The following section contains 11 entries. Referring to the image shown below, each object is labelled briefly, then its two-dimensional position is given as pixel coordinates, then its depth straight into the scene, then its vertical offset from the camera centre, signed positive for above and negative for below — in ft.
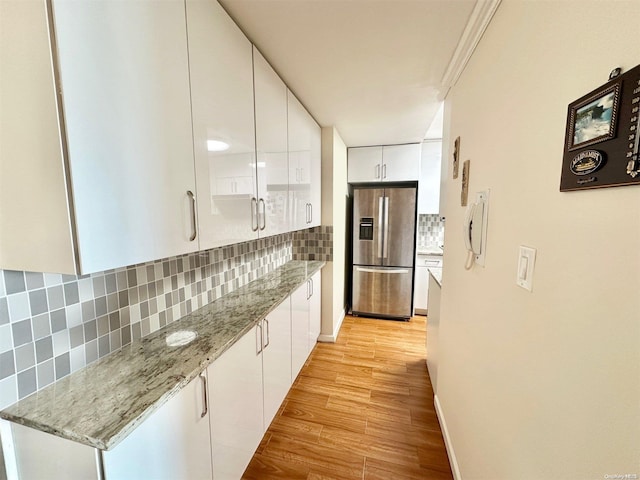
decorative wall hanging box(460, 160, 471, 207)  4.56 +0.52
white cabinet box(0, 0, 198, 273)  2.00 +0.65
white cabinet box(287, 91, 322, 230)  6.46 +1.28
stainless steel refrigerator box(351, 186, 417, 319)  10.97 -1.70
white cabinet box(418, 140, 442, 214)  11.59 +1.51
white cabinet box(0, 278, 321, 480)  2.33 -2.51
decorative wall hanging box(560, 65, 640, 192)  1.50 +0.50
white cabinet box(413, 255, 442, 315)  11.61 -3.13
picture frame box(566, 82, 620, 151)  1.62 +0.64
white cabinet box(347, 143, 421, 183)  10.93 +2.07
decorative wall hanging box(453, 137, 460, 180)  5.13 +1.11
